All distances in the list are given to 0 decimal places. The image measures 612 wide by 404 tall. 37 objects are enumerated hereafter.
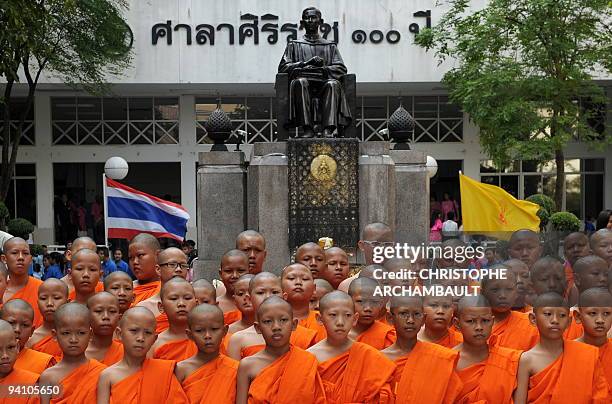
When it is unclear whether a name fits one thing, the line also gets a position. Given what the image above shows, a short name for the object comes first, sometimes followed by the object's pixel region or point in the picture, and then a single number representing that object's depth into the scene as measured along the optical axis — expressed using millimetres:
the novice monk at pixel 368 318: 7000
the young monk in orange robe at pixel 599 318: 6297
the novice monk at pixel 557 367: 6156
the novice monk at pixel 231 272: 8289
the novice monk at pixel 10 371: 6410
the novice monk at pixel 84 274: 8430
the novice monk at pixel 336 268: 8609
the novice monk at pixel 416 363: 6348
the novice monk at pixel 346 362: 6461
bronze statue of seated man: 13391
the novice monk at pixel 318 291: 8068
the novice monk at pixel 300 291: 7660
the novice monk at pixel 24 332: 6789
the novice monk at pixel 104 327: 7090
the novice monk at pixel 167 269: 8211
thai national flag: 12453
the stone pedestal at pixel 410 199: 13914
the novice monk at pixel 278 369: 6383
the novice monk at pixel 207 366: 6461
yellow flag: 11148
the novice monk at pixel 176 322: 7215
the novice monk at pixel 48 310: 7629
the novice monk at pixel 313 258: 8805
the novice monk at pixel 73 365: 6512
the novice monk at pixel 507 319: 6512
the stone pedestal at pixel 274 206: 13312
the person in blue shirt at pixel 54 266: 16109
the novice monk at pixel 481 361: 6309
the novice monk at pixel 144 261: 9055
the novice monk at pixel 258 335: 7098
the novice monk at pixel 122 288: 7953
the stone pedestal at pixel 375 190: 13352
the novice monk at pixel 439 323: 6676
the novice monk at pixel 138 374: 6391
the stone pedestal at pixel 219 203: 13719
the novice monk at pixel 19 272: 9047
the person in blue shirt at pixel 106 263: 14141
